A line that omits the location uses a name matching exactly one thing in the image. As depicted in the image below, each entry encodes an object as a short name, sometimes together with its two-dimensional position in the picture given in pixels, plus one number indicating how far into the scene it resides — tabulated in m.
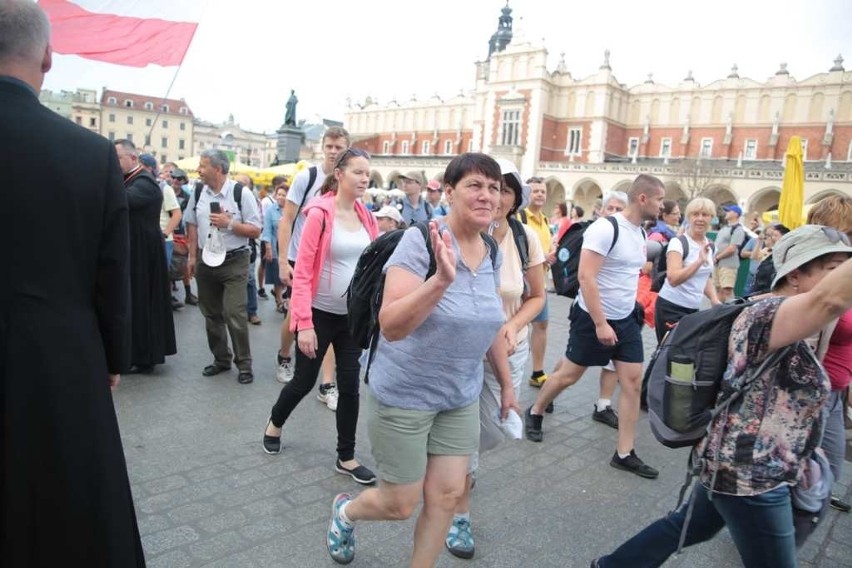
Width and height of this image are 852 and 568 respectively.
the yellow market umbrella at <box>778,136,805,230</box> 7.54
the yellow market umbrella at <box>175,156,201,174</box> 21.53
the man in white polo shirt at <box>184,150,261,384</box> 5.29
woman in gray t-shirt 2.28
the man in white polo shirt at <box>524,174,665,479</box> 4.08
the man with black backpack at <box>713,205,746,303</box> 8.65
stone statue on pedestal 32.92
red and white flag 4.22
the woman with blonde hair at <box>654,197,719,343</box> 4.89
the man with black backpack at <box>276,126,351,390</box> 4.57
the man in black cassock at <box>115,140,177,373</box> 5.05
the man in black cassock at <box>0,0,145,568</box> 1.70
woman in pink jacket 3.64
